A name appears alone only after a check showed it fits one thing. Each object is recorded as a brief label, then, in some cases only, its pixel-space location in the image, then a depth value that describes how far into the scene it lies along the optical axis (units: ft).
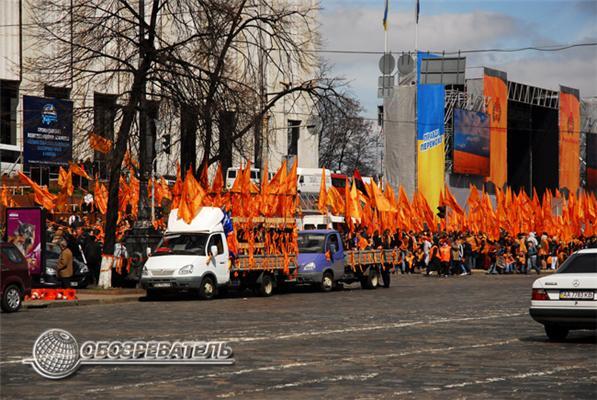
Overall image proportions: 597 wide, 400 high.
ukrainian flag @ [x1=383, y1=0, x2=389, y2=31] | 255.86
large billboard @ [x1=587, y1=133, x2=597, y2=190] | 320.91
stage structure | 246.06
